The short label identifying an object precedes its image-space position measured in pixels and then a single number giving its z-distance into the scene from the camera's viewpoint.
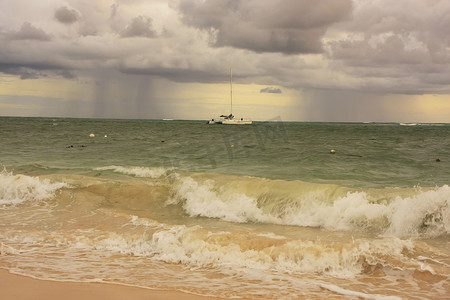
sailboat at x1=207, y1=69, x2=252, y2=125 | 112.16
